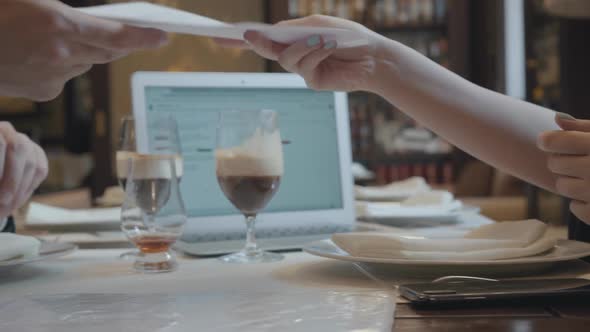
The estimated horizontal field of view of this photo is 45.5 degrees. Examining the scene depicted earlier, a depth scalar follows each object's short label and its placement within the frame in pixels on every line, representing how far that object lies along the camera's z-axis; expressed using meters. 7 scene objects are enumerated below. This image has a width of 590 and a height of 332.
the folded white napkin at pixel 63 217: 1.43
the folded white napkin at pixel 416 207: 1.46
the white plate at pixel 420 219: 1.44
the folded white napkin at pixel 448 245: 0.74
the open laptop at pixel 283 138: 1.27
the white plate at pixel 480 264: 0.72
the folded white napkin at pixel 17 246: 0.85
